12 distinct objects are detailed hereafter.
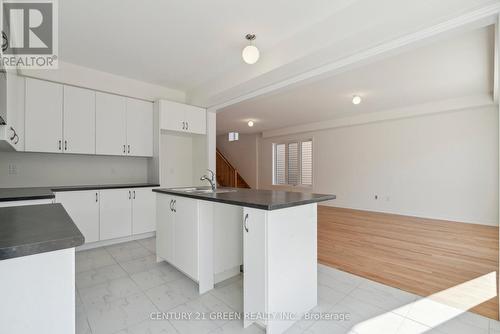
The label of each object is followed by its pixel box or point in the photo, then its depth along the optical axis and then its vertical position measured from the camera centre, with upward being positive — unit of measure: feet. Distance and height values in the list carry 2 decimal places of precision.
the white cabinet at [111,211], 10.46 -1.99
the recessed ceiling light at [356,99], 14.56 +4.34
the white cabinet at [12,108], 7.17 +2.19
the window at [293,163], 25.50 +0.66
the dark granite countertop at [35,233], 2.44 -0.77
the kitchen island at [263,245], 5.19 -1.99
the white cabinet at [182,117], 12.97 +3.01
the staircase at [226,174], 29.40 -0.62
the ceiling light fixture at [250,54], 7.84 +3.84
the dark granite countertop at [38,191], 7.07 -0.77
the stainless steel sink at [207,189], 8.75 -0.79
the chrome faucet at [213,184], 8.86 -0.57
